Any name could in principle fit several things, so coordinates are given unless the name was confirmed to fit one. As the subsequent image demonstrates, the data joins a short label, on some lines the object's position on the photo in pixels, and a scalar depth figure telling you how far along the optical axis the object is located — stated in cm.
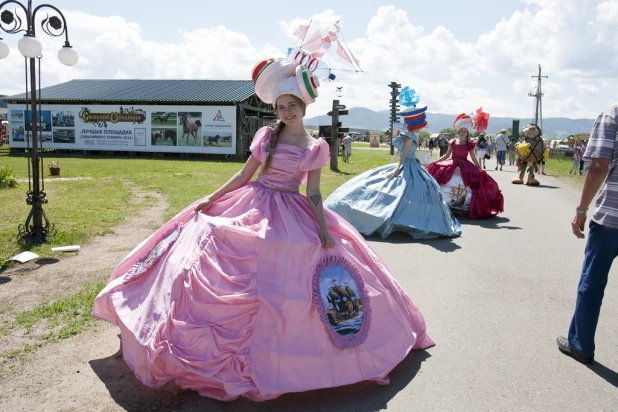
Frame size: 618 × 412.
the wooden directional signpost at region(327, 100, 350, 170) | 2173
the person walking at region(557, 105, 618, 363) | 370
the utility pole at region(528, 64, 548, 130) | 6501
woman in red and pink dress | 1056
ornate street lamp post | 727
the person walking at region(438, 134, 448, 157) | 3244
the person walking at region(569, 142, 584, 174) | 2352
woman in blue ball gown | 841
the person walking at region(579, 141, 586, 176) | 2330
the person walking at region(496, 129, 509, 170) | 2516
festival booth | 3042
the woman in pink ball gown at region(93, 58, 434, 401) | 311
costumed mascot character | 1772
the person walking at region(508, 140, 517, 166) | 2972
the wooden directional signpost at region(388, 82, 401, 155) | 3541
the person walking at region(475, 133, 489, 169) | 2216
